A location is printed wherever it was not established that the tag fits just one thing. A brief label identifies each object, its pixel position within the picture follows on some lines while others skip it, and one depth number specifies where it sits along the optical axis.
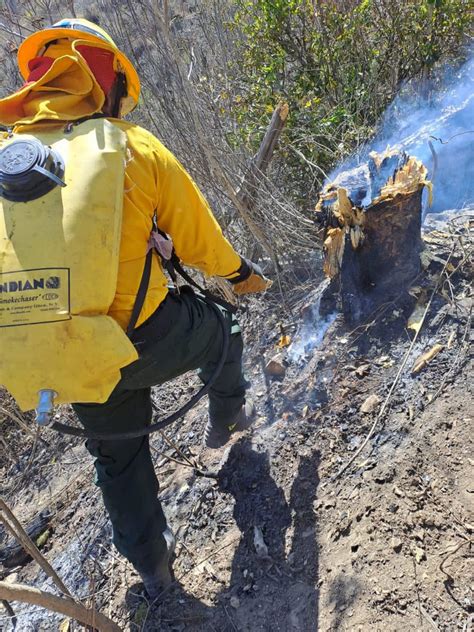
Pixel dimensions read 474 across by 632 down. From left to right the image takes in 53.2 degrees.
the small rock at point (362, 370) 2.42
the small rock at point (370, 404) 2.25
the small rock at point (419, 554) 1.66
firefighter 1.48
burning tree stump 2.44
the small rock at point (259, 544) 2.04
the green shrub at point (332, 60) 4.09
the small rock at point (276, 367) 2.88
